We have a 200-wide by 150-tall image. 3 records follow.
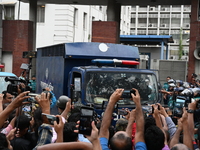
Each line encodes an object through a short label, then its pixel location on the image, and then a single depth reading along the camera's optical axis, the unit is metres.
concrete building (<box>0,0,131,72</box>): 34.28
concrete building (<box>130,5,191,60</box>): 92.44
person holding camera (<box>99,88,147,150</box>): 4.38
